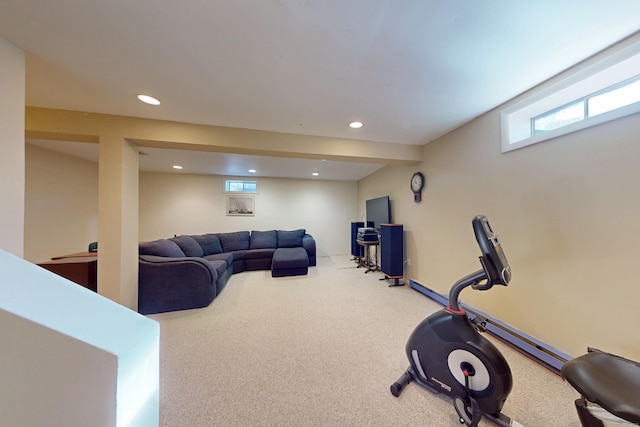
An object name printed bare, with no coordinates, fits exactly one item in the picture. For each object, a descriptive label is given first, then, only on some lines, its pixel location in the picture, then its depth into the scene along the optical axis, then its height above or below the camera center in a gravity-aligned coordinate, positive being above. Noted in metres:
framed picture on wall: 5.25 +0.23
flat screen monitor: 3.96 +0.06
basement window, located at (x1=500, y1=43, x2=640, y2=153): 1.32 +0.91
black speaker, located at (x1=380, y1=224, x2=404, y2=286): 3.38 -0.65
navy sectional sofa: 2.49 -0.84
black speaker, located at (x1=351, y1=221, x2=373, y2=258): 5.11 -0.76
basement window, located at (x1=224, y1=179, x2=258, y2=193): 5.22 +0.75
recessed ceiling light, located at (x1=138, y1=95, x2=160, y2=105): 1.82 +1.08
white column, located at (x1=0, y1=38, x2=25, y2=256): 1.27 +0.46
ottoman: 3.85 -1.01
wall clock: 3.09 +0.46
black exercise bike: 0.84 -0.85
